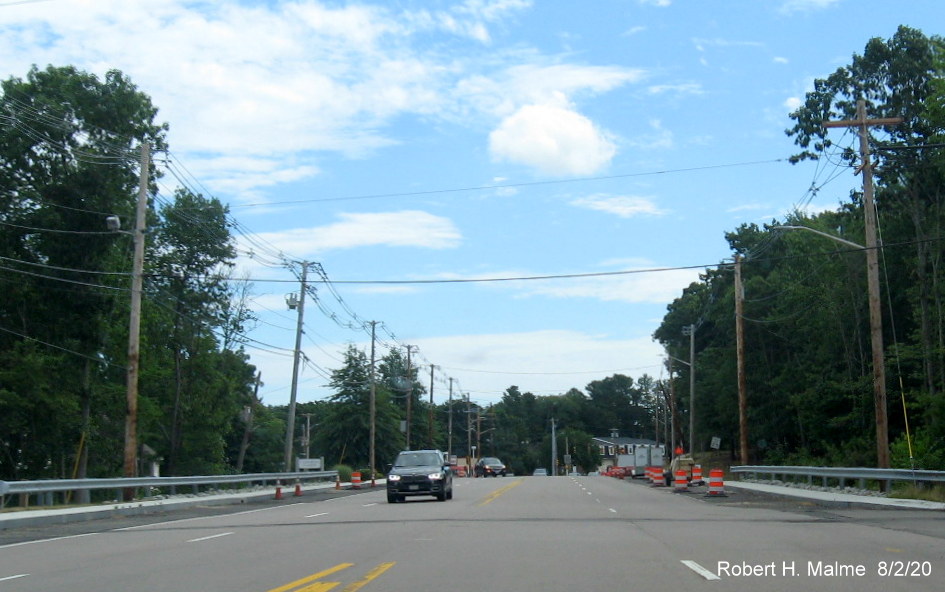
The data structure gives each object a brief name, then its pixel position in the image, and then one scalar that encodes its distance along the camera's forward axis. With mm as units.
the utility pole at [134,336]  31734
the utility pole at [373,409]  63706
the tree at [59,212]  45031
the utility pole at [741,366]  47625
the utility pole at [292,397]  49153
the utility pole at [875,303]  29203
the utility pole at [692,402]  69812
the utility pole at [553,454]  142375
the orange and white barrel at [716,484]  32312
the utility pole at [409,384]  82750
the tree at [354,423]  75062
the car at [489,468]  90969
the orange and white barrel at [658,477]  47438
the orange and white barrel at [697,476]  45172
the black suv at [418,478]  31422
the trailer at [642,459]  61688
